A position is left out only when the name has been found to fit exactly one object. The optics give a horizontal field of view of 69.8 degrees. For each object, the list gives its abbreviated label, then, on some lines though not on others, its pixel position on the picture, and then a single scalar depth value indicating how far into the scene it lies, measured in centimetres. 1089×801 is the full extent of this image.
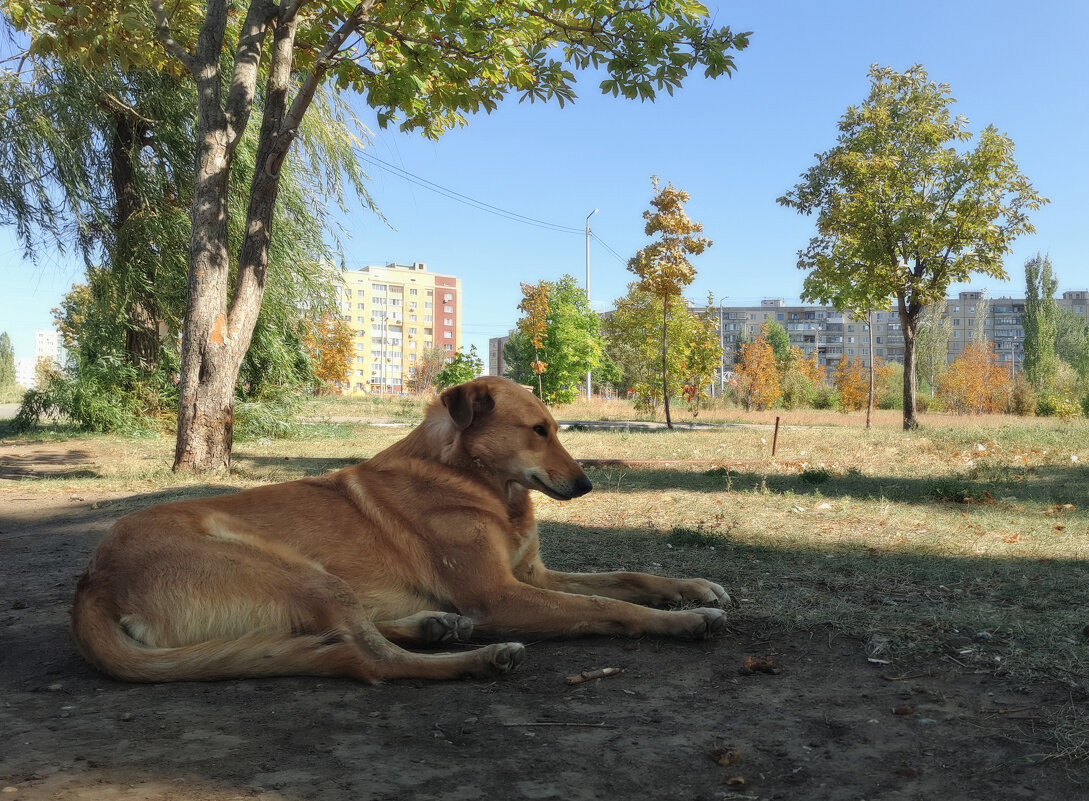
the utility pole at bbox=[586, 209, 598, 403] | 4423
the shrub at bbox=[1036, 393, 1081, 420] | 3284
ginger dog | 282
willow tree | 1372
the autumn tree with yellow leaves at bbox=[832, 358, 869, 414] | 4656
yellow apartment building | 15250
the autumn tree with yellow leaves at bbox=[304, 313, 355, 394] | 3647
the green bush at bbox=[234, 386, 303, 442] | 1548
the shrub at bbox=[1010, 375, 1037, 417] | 3878
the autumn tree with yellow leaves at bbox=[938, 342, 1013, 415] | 4297
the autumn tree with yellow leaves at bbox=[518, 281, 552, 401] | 3547
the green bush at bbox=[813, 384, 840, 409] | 5228
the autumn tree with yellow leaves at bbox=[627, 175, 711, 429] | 2105
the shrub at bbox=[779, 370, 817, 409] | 4856
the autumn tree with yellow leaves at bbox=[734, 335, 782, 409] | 4212
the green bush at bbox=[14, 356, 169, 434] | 1513
